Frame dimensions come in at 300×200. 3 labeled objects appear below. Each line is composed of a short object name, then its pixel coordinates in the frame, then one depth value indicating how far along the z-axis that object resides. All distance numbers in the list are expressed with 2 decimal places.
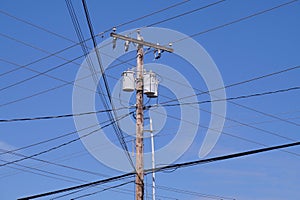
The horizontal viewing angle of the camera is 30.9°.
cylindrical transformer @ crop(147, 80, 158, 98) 19.23
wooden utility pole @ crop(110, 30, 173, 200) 17.31
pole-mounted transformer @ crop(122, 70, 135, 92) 19.11
